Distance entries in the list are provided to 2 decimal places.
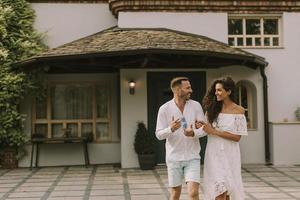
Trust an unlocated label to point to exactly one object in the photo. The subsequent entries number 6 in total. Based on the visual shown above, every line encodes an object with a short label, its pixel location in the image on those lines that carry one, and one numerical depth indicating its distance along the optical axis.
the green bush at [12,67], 12.46
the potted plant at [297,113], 13.11
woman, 5.36
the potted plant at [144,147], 11.99
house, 12.48
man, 5.54
